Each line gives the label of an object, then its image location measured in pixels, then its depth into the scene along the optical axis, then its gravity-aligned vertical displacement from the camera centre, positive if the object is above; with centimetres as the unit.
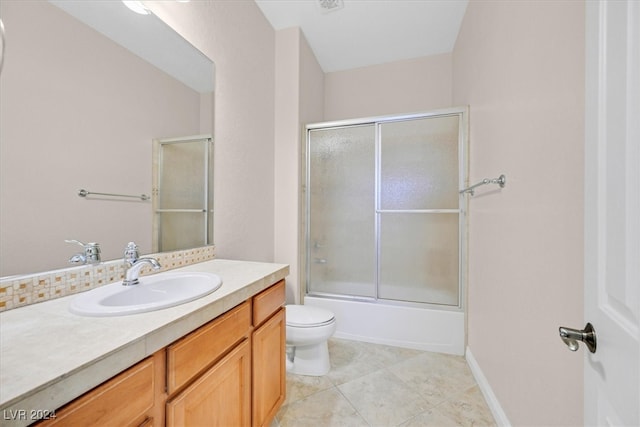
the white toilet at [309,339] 171 -83
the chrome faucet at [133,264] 102 -21
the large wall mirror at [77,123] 84 +34
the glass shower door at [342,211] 245 +2
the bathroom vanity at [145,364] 48 -36
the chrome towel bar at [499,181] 130 +18
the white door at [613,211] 43 +1
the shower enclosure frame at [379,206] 209 +7
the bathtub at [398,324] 206 -92
